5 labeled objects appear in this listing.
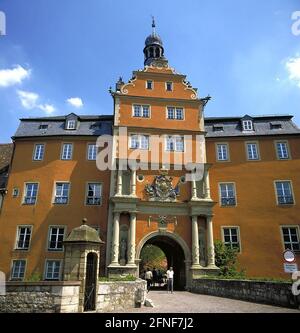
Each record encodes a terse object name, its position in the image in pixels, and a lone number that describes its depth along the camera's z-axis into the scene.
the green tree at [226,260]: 21.23
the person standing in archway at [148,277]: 20.43
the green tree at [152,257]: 48.37
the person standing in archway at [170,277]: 19.36
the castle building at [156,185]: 22.02
